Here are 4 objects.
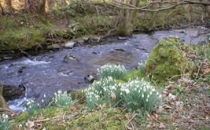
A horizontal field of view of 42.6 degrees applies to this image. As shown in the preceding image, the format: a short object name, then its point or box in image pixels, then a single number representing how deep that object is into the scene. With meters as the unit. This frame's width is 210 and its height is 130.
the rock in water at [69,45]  12.62
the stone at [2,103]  5.16
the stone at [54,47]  12.28
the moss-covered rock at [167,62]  5.37
